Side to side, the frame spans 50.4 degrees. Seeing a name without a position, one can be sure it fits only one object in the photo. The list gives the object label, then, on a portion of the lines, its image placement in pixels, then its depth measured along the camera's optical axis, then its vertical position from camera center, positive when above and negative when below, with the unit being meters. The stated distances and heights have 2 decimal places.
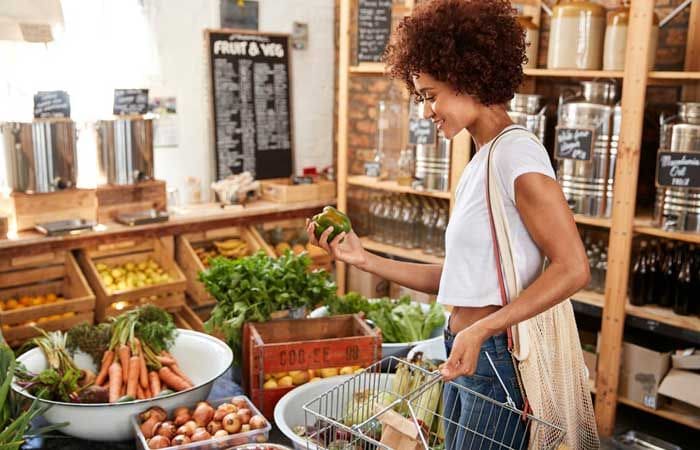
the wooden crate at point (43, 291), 3.51 -0.95
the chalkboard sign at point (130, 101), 3.95 +0.01
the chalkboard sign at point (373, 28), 4.39 +0.47
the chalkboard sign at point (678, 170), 3.21 -0.24
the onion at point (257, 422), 1.87 -0.79
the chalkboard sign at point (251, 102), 4.64 +0.02
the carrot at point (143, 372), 2.11 -0.76
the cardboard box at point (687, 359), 3.43 -1.13
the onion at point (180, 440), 1.81 -0.81
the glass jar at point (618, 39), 3.41 +0.34
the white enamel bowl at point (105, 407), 1.89 -0.78
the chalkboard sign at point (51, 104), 3.67 -0.01
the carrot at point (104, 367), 2.12 -0.76
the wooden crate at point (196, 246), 4.18 -0.83
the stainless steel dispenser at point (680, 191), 3.23 -0.34
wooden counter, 3.63 -0.67
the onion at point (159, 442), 1.80 -0.81
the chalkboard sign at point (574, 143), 3.47 -0.15
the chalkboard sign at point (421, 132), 4.07 -0.12
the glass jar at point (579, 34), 3.53 +0.37
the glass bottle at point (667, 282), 3.46 -0.77
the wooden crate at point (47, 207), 3.68 -0.53
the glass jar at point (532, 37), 3.90 +0.39
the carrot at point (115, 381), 2.01 -0.76
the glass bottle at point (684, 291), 3.38 -0.80
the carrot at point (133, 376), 2.06 -0.76
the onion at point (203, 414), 1.91 -0.79
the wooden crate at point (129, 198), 3.99 -0.51
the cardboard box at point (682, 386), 3.37 -1.23
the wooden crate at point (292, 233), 4.71 -0.81
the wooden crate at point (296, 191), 4.70 -0.54
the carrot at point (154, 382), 2.09 -0.78
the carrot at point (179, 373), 2.17 -0.79
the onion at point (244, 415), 1.90 -0.79
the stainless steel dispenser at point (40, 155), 3.62 -0.26
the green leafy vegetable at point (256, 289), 2.27 -0.57
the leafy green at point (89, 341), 2.21 -0.71
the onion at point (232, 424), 1.87 -0.80
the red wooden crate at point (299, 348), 2.09 -0.69
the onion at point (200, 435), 1.82 -0.80
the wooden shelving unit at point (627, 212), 3.27 -0.45
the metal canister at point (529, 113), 3.78 -0.01
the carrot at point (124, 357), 2.12 -0.73
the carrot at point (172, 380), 2.12 -0.79
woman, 1.46 -0.17
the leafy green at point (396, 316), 2.56 -0.73
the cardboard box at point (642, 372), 3.48 -1.21
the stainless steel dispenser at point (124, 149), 3.93 -0.25
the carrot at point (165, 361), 2.21 -0.76
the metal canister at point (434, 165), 4.12 -0.31
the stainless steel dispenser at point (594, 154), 3.49 -0.19
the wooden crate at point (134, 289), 3.77 -0.91
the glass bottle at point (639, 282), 3.50 -0.79
